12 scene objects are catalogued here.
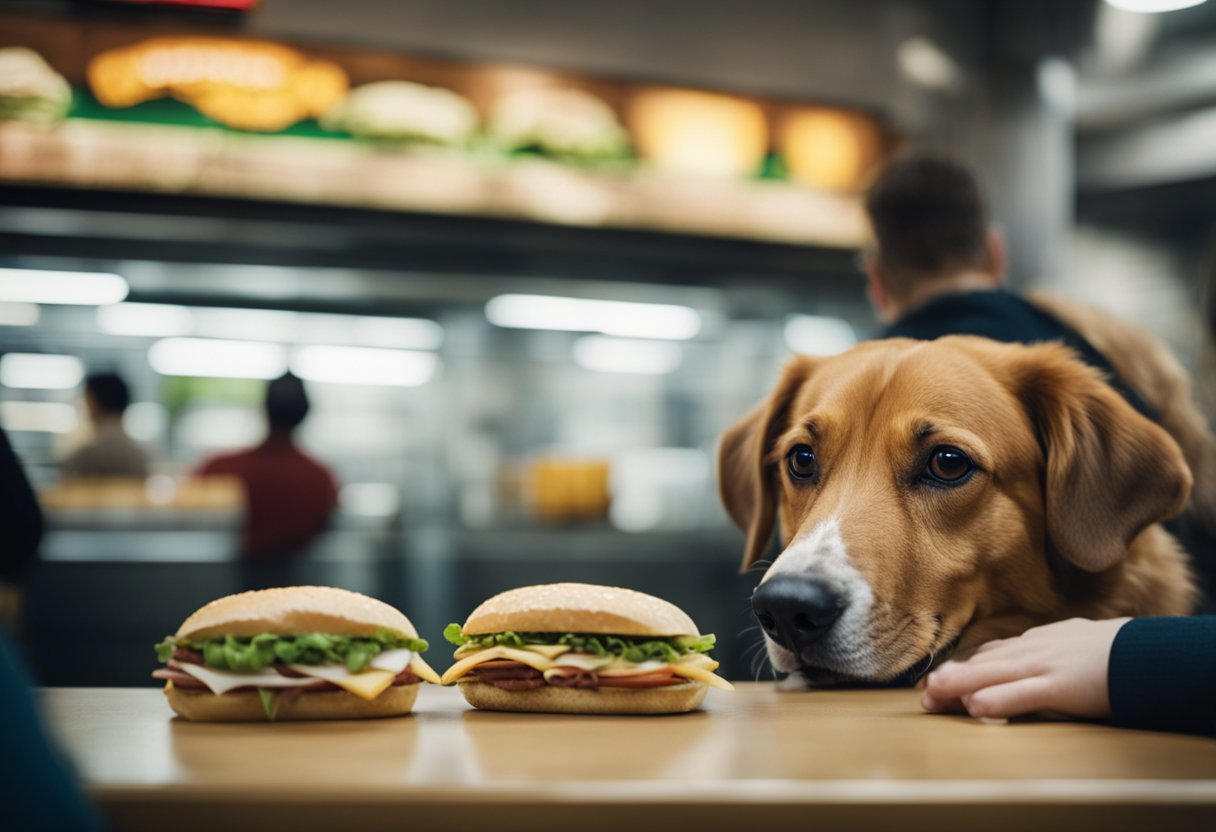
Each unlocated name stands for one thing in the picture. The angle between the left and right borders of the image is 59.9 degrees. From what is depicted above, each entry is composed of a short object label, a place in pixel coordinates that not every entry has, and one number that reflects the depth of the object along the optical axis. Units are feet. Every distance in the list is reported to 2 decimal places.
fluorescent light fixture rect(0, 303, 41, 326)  16.71
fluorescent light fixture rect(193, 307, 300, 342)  17.57
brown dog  4.95
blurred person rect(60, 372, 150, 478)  16.67
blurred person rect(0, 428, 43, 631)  6.20
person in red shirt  16.22
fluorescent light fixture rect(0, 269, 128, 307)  16.47
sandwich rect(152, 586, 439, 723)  4.04
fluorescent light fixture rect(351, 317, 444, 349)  18.30
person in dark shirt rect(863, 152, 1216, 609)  7.04
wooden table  2.72
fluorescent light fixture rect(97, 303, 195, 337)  17.21
